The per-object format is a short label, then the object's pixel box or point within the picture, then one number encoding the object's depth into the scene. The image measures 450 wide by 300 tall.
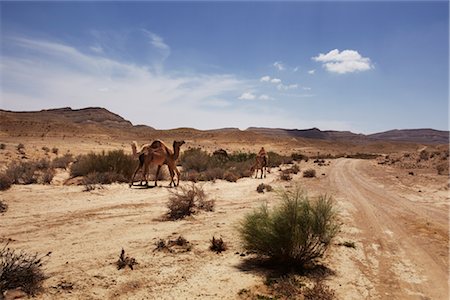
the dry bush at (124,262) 6.73
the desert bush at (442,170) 26.23
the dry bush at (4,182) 12.97
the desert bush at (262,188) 16.55
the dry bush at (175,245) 7.79
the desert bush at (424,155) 42.21
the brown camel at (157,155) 16.23
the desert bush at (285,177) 22.30
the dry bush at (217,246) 7.99
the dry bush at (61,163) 21.31
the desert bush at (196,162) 23.73
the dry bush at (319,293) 5.91
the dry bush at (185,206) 10.71
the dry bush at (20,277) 5.59
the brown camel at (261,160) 23.63
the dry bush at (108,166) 17.42
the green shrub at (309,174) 25.17
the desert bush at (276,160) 34.79
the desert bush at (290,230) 7.13
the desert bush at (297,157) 46.12
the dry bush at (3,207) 10.19
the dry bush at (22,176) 13.16
